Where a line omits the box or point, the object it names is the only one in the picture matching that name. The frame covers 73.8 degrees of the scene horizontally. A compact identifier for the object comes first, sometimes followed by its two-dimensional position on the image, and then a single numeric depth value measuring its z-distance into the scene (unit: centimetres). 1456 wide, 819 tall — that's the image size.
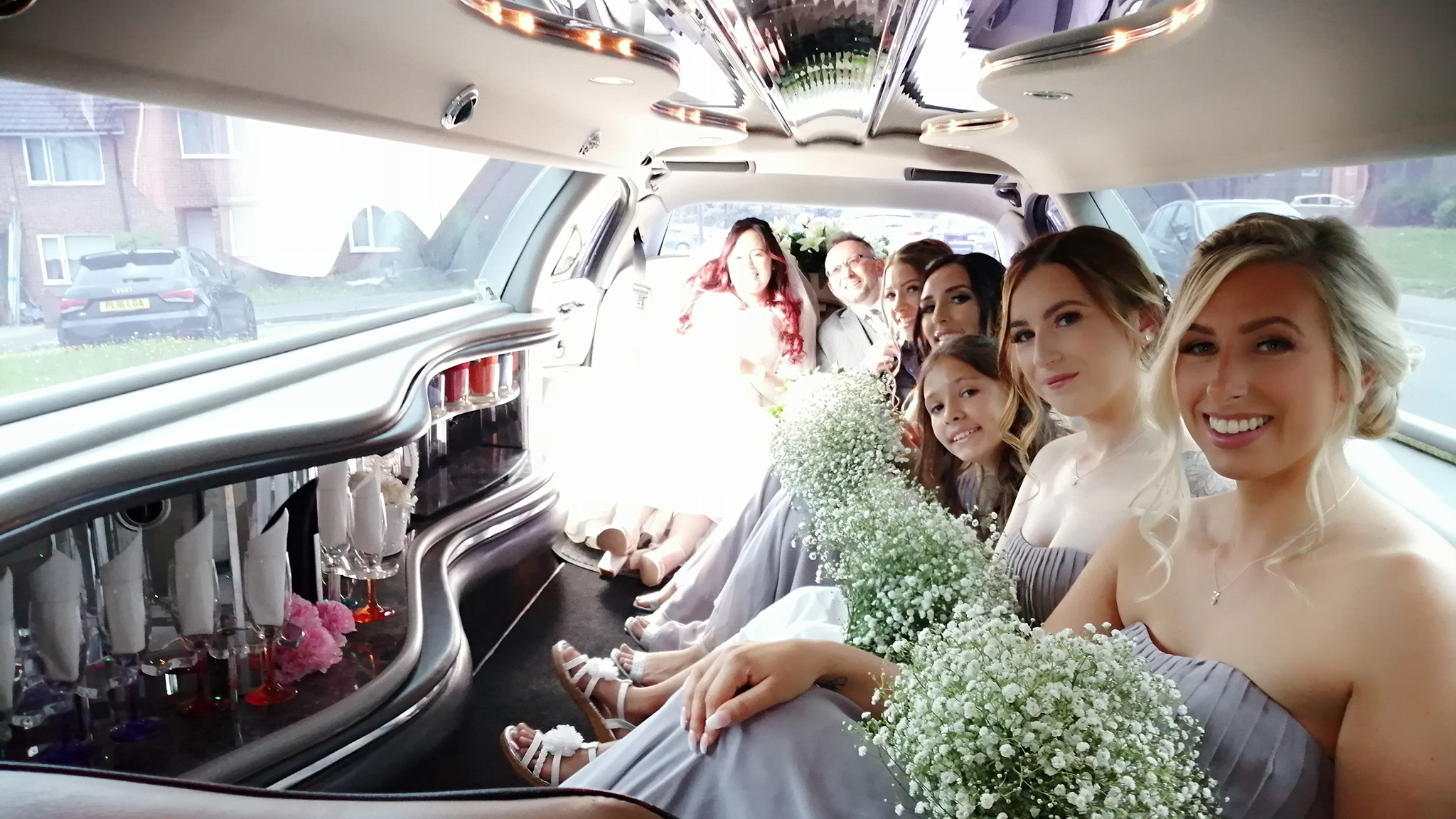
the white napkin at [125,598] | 225
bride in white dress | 522
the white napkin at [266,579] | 259
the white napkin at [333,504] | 299
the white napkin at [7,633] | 197
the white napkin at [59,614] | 207
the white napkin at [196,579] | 239
